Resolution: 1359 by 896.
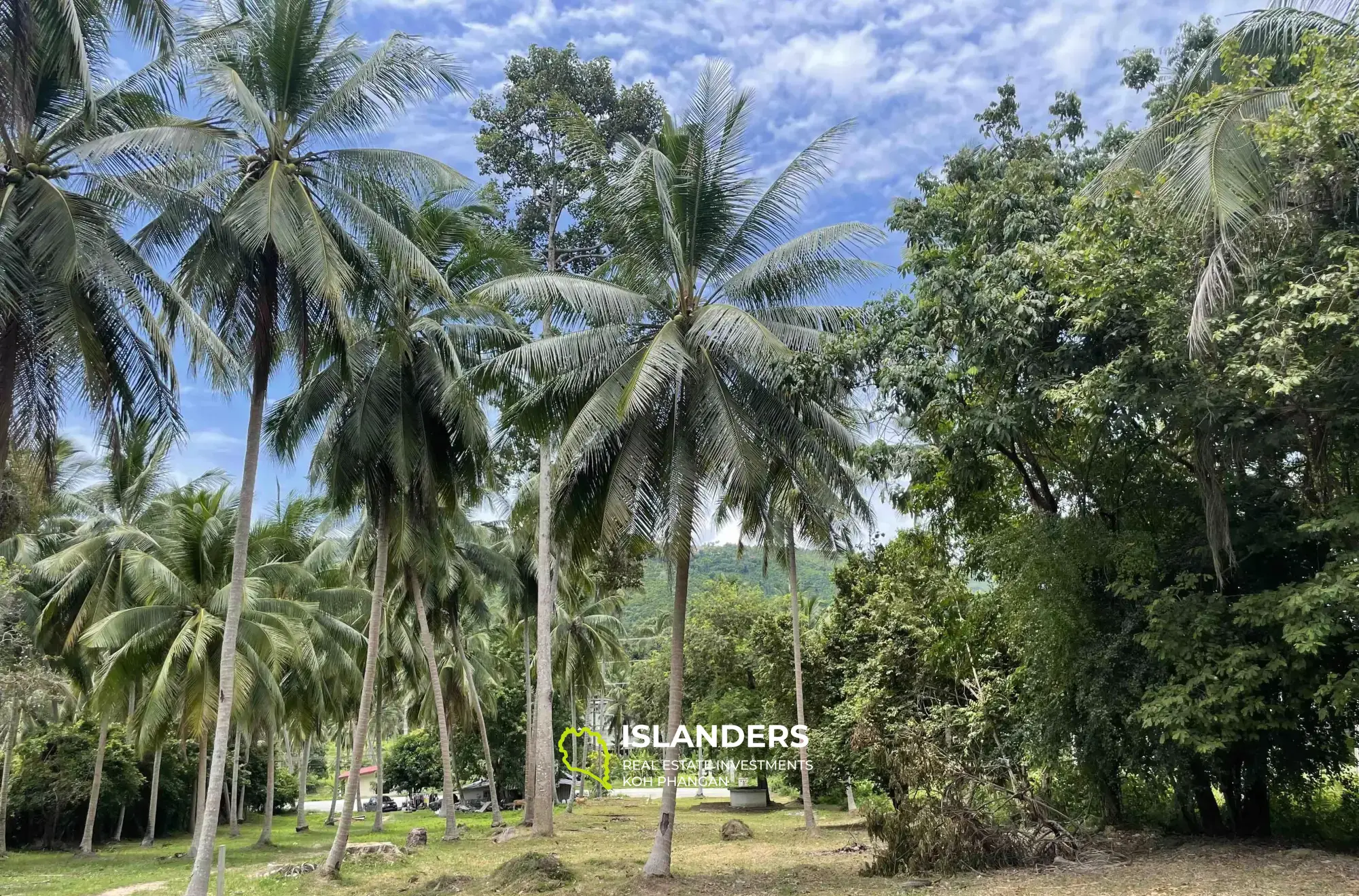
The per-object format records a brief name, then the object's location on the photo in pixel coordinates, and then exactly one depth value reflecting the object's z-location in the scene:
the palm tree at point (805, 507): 13.52
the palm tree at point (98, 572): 21.75
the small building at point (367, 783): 58.07
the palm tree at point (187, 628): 19.31
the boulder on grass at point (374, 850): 18.38
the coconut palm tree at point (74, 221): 9.95
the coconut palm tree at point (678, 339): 12.63
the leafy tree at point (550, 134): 22.47
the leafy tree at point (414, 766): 46.03
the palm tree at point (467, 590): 24.53
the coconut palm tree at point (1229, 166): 8.76
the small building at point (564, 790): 43.30
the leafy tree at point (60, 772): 25.22
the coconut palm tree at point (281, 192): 11.34
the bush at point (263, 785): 43.06
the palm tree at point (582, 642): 32.44
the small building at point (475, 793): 41.31
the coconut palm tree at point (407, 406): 15.59
